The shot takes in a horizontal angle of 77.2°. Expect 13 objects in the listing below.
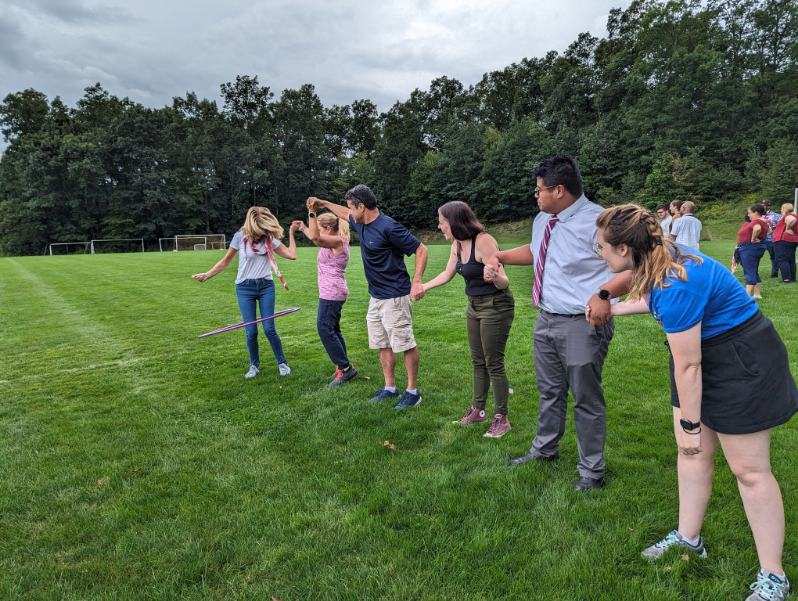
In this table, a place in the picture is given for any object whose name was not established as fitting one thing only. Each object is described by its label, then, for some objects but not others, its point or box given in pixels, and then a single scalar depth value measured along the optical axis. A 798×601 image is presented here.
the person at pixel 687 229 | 9.02
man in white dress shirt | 3.05
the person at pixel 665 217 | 10.12
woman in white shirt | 5.81
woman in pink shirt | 5.61
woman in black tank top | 3.87
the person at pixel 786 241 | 10.83
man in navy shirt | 4.79
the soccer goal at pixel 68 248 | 48.06
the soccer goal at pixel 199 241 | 47.57
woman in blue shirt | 2.07
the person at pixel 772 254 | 11.47
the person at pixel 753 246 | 9.93
